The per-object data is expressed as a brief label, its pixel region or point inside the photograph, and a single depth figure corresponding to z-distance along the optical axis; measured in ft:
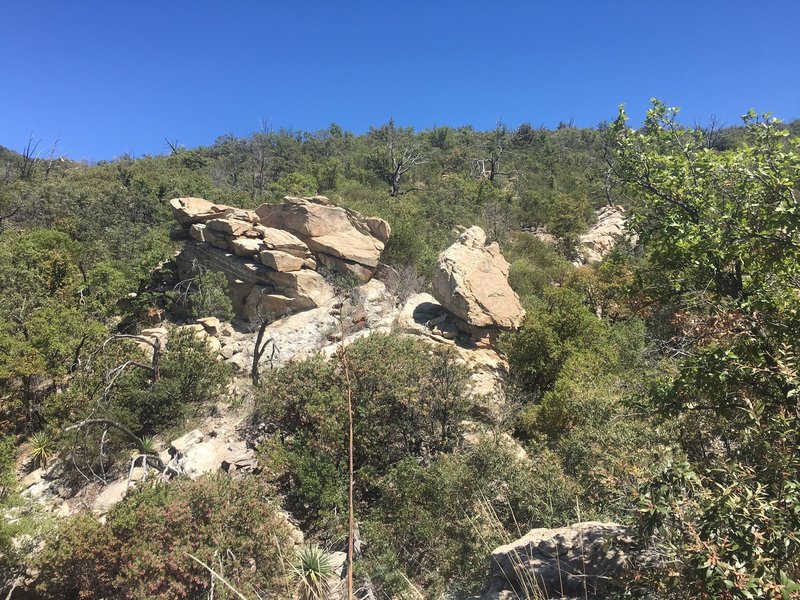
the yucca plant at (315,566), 19.38
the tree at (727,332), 8.97
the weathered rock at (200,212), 67.05
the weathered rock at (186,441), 35.73
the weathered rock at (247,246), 62.54
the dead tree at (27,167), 118.36
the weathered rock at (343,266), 65.67
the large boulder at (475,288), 49.67
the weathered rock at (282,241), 62.88
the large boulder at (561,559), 14.93
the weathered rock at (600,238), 94.07
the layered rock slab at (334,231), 65.77
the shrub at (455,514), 21.97
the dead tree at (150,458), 31.25
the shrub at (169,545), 21.52
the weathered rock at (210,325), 58.44
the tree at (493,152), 138.47
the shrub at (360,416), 31.55
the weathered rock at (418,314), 51.70
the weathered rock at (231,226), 63.67
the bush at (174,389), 40.57
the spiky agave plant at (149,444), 35.93
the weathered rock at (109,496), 31.59
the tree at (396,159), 120.16
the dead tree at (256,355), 46.63
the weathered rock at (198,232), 65.82
